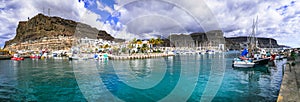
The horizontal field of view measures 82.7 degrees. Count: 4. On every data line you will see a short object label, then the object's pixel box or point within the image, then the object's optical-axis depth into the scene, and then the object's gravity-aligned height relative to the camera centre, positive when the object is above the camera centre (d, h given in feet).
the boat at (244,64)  90.07 -6.61
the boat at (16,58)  211.00 -5.43
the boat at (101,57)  180.71 -4.37
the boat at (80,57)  184.65 -4.38
